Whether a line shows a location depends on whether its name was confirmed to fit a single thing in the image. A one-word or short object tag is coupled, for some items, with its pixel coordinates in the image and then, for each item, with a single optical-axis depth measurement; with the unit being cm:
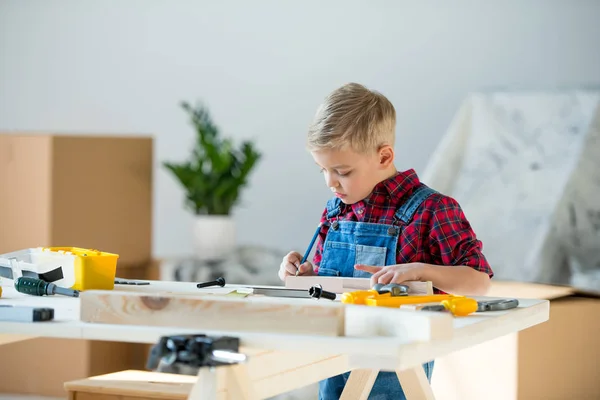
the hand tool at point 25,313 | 212
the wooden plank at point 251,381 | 218
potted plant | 454
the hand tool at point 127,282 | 257
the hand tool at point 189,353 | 185
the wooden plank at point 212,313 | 198
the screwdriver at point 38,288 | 237
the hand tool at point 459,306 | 218
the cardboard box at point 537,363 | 332
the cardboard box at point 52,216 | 389
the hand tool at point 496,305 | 225
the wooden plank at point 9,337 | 219
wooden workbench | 188
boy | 253
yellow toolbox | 242
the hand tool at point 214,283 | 253
